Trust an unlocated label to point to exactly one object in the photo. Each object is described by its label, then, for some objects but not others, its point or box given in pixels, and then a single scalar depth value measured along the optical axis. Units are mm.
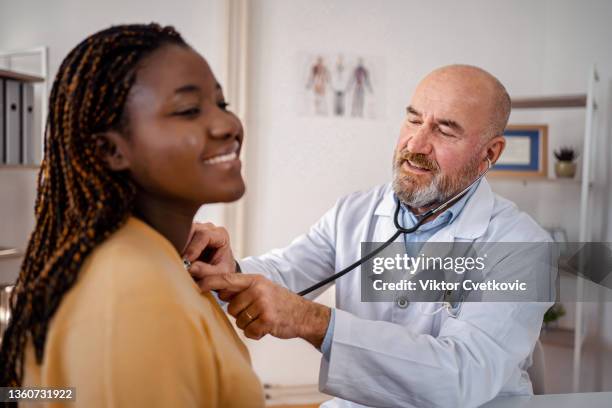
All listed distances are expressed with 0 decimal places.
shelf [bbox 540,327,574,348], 2361
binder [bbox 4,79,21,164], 2115
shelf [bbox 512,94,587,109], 2260
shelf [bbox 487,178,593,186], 2338
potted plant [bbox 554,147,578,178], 2352
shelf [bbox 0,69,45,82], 2065
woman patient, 505
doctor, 946
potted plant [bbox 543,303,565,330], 2365
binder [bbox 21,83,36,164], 2174
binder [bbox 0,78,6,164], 2098
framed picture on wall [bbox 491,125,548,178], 2396
